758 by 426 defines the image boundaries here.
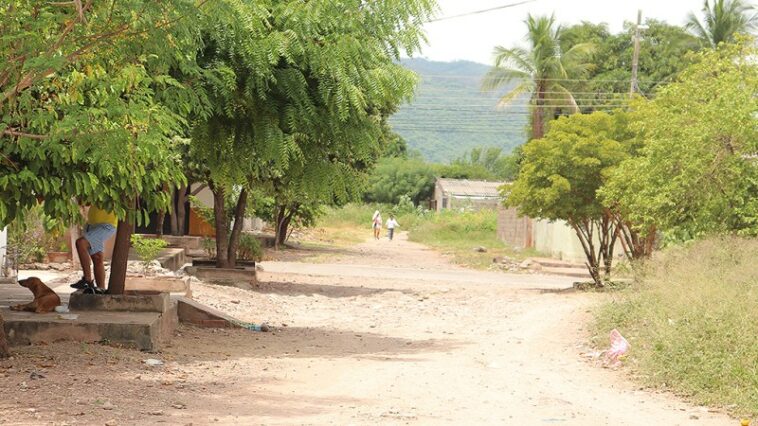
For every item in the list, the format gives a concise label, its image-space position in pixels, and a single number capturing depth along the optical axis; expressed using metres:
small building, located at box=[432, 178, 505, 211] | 93.50
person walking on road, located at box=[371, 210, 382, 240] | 65.06
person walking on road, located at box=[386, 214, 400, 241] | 63.53
